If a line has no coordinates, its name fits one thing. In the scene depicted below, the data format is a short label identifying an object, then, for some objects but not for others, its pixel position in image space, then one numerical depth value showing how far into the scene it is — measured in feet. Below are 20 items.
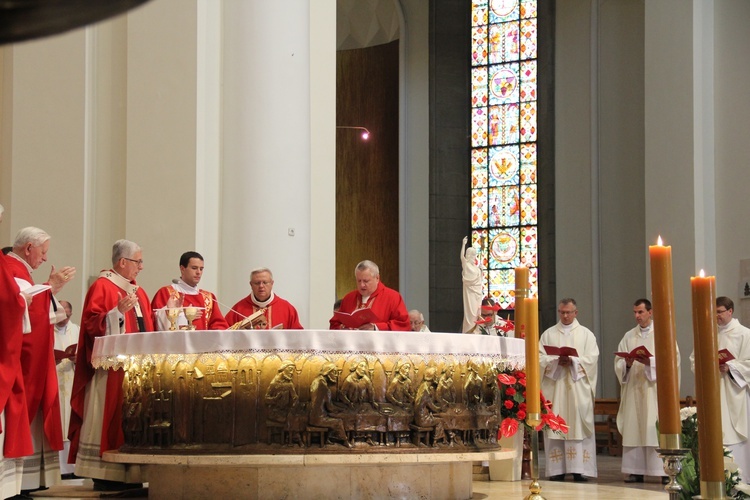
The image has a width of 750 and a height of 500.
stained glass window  52.95
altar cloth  19.01
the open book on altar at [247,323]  21.67
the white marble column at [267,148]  28.84
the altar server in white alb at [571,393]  32.94
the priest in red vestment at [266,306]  24.95
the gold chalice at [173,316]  21.65
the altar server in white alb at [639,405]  32.32
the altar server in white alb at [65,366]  31.44
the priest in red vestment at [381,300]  24.61
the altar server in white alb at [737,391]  31.49
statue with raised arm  29.40
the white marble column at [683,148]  40.42
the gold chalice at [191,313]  20.85
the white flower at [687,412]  14.45
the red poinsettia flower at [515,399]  21.70
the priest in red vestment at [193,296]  24.57
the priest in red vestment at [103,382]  22.70
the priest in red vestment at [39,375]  21.93
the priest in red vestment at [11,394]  20.03
